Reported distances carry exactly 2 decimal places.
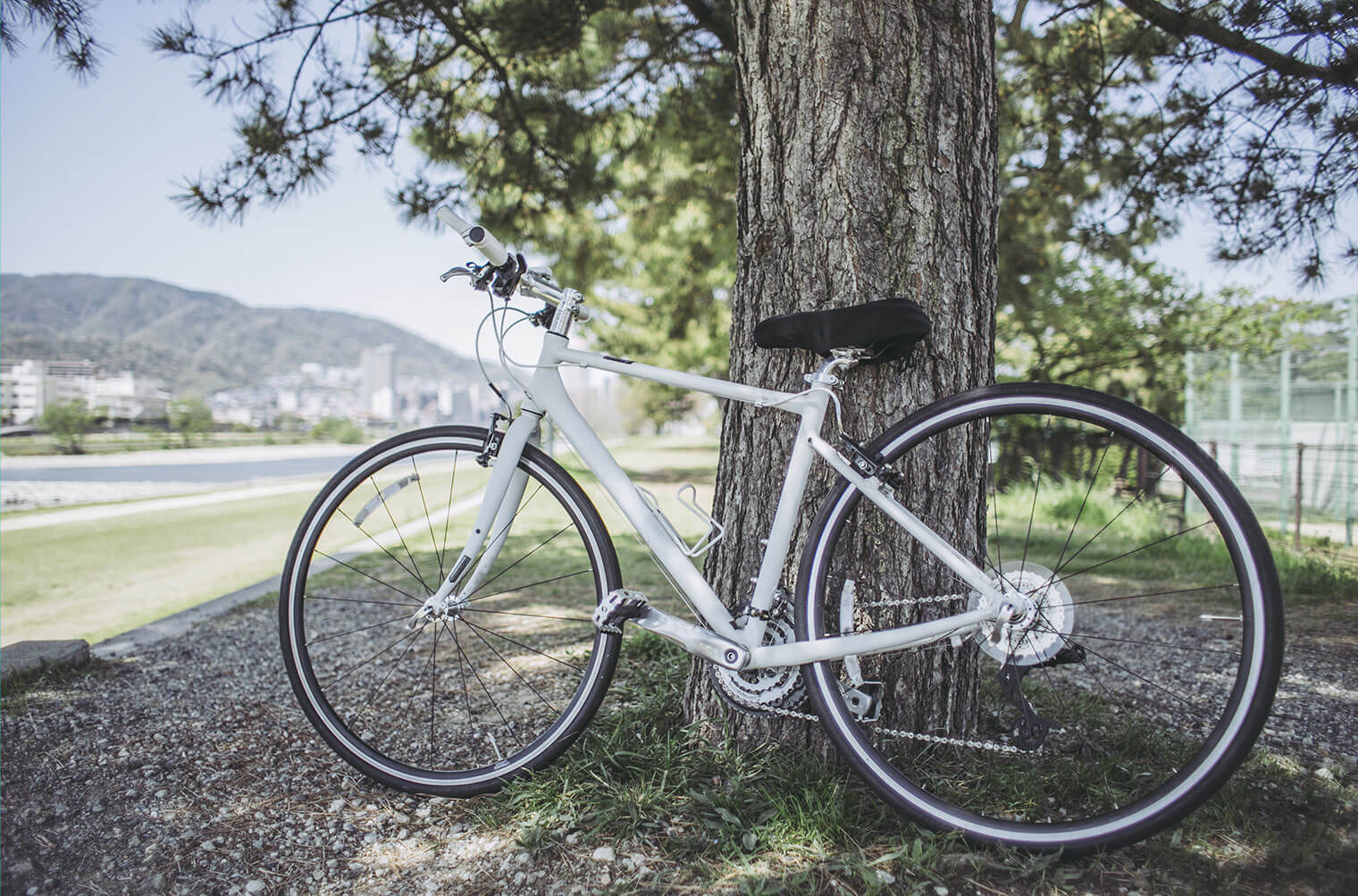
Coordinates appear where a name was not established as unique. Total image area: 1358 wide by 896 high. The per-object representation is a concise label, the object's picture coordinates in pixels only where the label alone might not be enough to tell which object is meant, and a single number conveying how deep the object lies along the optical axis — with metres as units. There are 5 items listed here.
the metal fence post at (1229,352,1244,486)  6.62
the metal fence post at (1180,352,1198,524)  7.10
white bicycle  1.41
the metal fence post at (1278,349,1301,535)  6.08
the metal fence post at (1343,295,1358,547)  5.07
